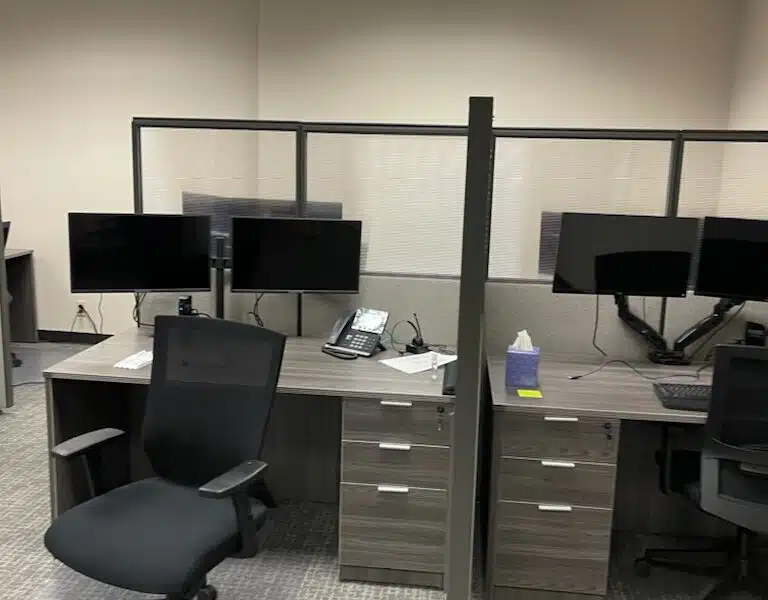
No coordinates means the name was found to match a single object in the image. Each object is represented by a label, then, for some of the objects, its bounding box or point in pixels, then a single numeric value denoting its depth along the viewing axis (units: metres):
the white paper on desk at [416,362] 2.60
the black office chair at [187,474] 1.74
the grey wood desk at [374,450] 2.34
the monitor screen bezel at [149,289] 2.75
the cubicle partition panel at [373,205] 2.93
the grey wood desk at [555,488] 2.24
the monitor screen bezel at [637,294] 2.62
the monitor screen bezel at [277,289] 2.79
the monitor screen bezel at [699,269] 2.60
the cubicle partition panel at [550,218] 2.83
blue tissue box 2.39
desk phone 2.77
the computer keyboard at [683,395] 2.25
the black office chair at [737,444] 2.04
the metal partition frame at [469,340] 1.34
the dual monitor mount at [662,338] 2.76
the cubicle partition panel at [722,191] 2.78
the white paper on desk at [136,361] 2.55
